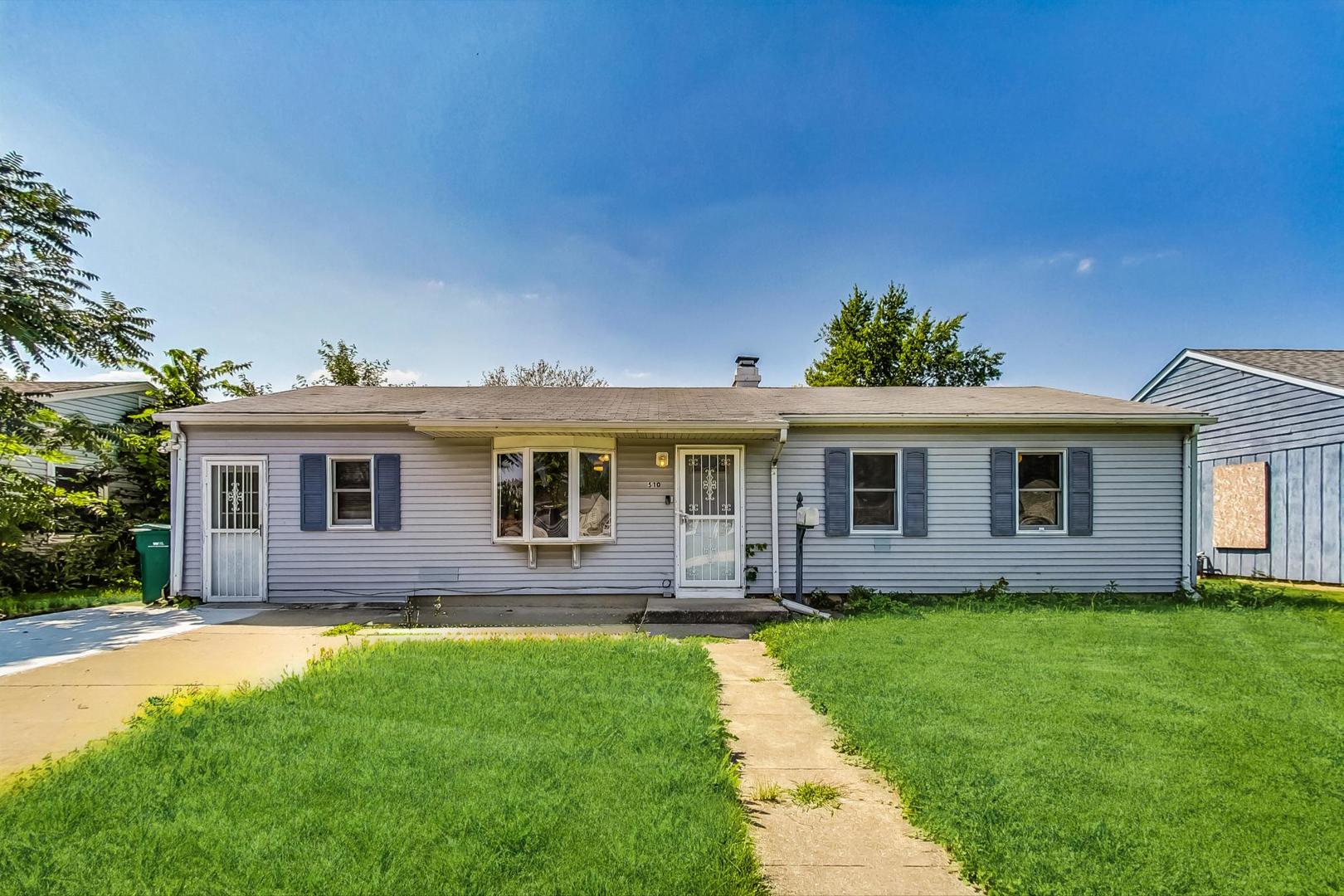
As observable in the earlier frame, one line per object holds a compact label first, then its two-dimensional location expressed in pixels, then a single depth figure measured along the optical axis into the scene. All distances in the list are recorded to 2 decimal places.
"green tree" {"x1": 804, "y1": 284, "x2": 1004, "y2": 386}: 25.36
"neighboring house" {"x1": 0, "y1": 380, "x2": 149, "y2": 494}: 11.56
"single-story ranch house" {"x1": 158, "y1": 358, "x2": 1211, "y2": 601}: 8.55
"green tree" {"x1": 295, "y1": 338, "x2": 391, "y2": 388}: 23.86
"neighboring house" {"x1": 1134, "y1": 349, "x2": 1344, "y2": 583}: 10.72
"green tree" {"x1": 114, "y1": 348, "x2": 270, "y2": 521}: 11.53
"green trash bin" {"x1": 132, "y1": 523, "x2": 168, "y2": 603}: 8.62
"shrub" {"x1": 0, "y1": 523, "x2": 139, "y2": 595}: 9.76
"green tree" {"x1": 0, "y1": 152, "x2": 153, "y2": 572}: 8.02
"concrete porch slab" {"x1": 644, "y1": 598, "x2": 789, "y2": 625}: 7.46
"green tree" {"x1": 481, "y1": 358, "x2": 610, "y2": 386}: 29.89
